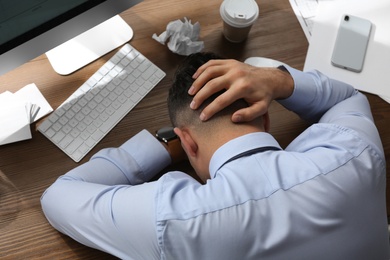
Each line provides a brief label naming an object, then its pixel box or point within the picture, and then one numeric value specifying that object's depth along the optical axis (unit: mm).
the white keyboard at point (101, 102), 872
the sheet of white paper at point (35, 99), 892
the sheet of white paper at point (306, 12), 1059
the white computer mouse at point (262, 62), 986
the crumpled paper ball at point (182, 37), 962
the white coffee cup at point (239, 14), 948
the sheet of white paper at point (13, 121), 862
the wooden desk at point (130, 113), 794
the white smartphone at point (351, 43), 1006
